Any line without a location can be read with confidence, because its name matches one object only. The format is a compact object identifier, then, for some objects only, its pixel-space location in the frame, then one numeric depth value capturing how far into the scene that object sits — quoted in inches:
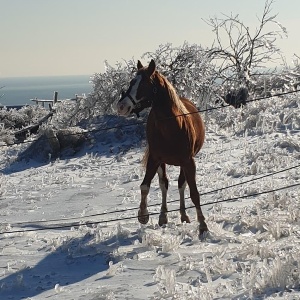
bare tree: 877.5
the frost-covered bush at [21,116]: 969.5
